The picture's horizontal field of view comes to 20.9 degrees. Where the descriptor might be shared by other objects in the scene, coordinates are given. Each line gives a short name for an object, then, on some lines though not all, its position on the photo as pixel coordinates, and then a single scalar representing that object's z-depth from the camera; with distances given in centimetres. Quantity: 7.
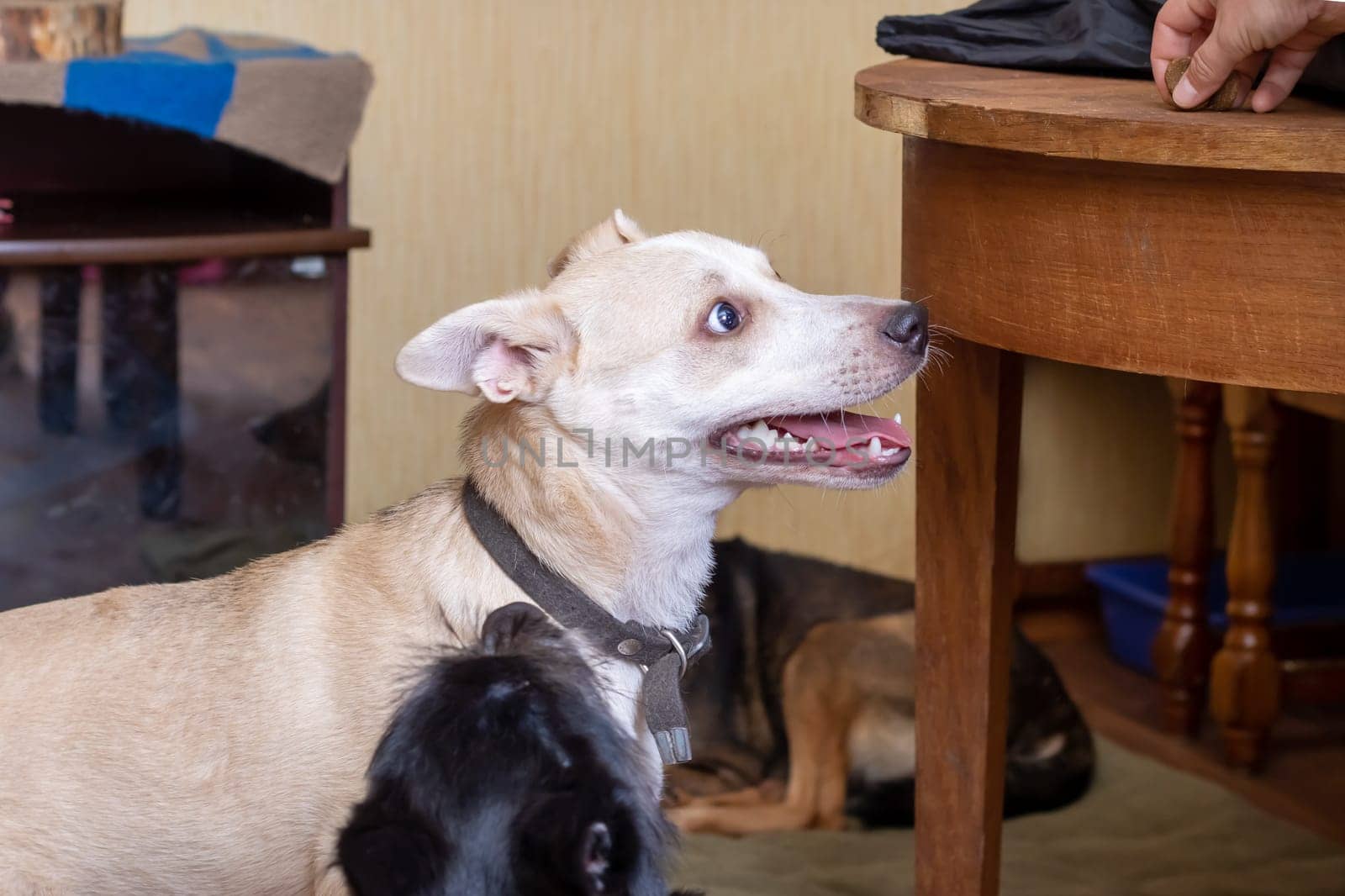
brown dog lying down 257
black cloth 199
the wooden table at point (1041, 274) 180
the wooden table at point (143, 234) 247
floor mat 240
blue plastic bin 288
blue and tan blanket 244
